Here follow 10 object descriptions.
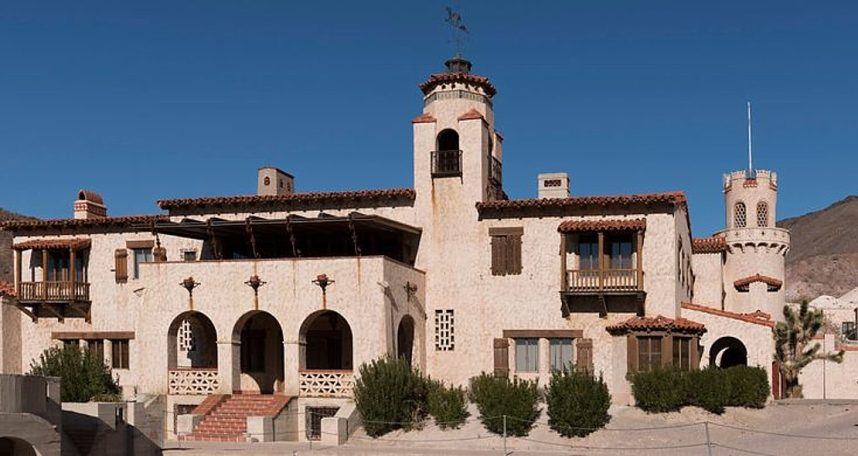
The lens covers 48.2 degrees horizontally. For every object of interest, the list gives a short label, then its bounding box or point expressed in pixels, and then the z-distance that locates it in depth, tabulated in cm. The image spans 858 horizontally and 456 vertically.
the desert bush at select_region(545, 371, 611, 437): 3039
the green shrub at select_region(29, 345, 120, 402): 3491
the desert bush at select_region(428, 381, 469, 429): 3155
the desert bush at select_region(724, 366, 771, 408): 3284
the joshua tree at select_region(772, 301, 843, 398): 4335
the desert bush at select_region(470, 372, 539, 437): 3075
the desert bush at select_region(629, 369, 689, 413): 3231
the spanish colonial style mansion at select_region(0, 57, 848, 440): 3458
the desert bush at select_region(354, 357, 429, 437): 3136
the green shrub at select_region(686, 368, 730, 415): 3225
